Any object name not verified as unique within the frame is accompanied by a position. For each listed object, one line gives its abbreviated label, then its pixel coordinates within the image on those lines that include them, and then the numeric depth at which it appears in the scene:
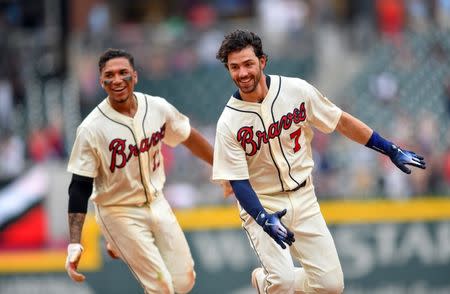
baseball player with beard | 16.45
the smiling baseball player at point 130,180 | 17.50
